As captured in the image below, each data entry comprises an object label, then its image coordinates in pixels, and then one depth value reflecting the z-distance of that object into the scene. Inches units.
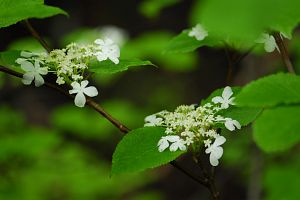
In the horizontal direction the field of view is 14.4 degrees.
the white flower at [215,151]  40.0
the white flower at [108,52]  41.3
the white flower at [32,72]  41.2
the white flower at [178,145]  39.3
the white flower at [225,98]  41.1
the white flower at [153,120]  41.4
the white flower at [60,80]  40.5
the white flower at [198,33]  43.8
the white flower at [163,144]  39.5
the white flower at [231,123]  39.6
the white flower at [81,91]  40.8
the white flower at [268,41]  42.2
